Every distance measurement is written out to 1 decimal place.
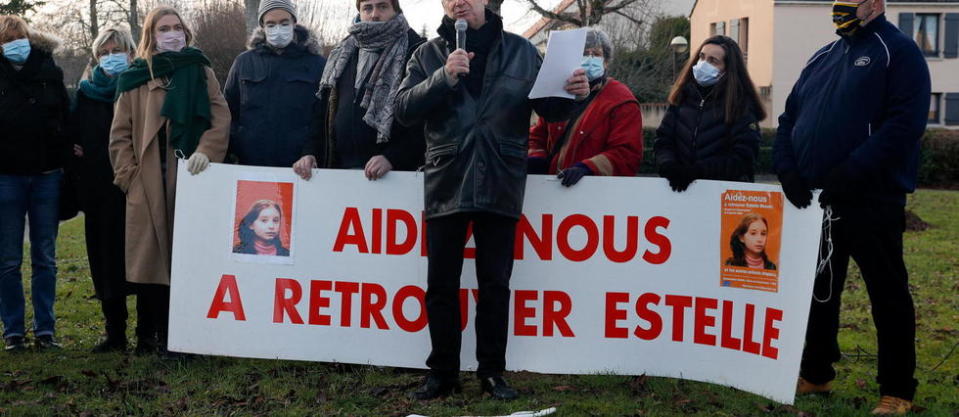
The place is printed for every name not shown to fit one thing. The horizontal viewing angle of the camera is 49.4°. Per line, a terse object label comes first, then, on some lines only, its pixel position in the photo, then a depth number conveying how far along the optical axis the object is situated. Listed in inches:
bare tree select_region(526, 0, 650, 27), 1382.9
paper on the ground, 193.3
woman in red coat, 225.9
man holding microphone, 199.3
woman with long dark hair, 219.0
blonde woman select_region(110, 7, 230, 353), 244.1
